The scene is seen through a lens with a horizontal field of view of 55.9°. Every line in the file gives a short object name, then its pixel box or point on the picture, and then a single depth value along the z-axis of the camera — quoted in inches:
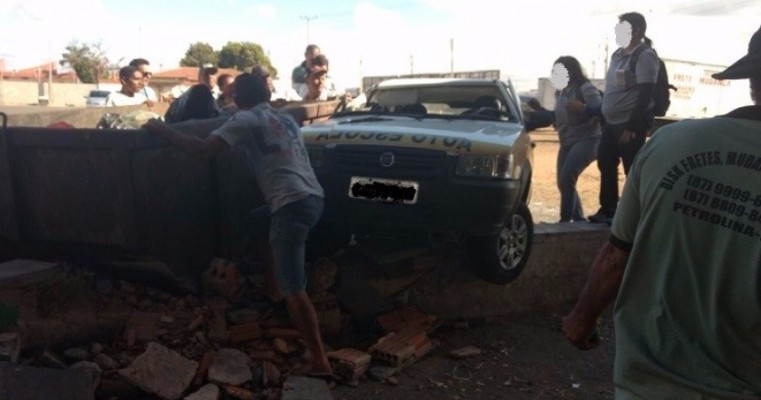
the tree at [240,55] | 2527.1
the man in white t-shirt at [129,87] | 286.5
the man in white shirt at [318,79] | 310.5
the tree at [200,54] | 2619.6
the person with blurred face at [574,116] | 265.1
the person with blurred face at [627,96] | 242.4
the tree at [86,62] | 2642.7
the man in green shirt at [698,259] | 64.3
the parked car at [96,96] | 1088.2
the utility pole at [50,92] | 1699.3
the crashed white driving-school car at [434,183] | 199.6
